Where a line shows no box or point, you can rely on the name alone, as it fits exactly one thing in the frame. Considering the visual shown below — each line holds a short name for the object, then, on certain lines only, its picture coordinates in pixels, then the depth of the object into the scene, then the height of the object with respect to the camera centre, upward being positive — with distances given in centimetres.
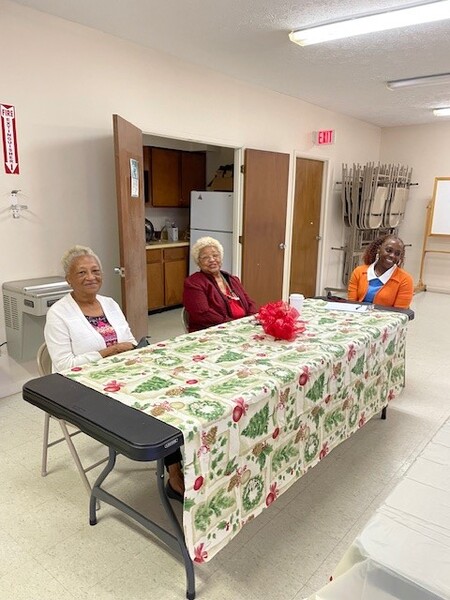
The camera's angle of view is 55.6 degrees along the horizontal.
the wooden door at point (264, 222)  481 -20
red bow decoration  213 -57
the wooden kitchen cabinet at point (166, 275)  529 -91
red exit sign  562 +90
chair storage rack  614 +7
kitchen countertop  526 -52
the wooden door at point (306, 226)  582 -28
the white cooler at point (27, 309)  279 -72
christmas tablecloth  140 -72
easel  689 -39
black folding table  125 -68
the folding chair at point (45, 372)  219 -88
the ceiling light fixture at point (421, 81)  419 +127
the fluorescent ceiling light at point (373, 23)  264 +121
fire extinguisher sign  283 +39
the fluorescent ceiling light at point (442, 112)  580 +131
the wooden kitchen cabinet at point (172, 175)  565 +38
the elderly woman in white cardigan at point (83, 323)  209 -61
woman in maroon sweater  280 -59
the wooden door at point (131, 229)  311 -21
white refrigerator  506 -18
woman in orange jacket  312 -51
